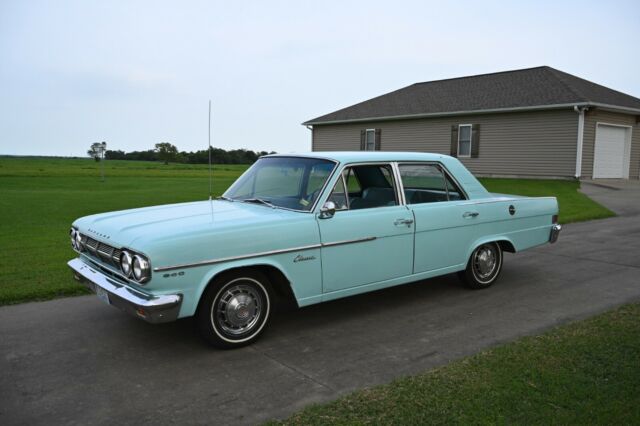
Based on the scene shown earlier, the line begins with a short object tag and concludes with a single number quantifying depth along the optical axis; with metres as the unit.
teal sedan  4.05
